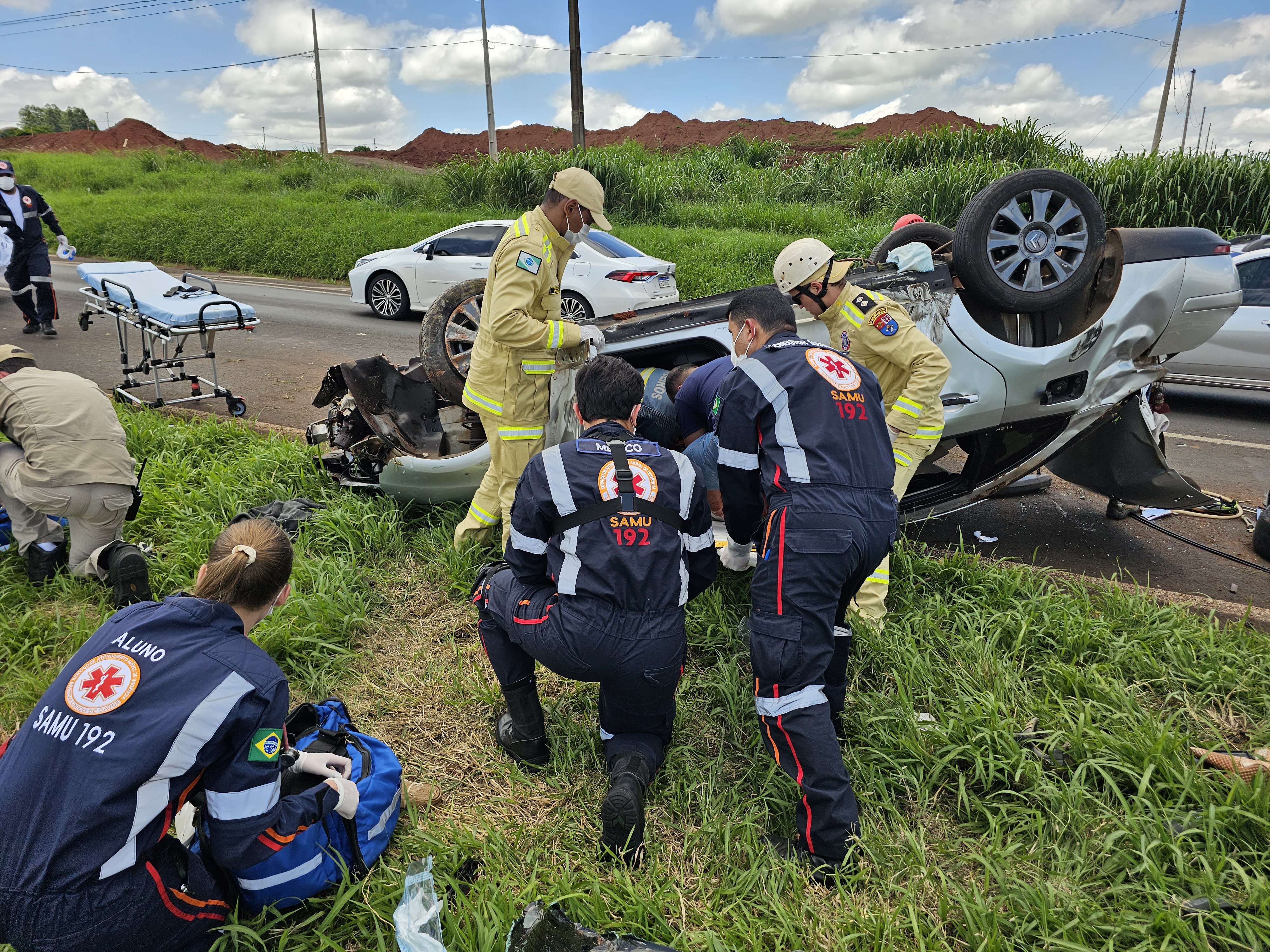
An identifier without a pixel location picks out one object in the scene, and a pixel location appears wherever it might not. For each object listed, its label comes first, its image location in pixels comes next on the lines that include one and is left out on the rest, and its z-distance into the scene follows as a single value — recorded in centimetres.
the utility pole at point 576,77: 1552
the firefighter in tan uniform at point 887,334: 335
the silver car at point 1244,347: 635
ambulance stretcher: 595
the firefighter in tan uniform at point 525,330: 344
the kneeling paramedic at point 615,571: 231
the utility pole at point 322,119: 2767
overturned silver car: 368
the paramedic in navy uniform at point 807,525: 227
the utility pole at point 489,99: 2306
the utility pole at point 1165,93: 2659
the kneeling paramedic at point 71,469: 359
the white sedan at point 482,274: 852
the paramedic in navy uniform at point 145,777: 164
